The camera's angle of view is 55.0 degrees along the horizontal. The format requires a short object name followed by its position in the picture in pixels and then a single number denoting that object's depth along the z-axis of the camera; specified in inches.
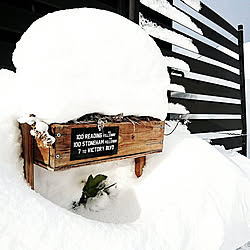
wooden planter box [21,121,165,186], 25.0
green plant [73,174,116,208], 33.2
